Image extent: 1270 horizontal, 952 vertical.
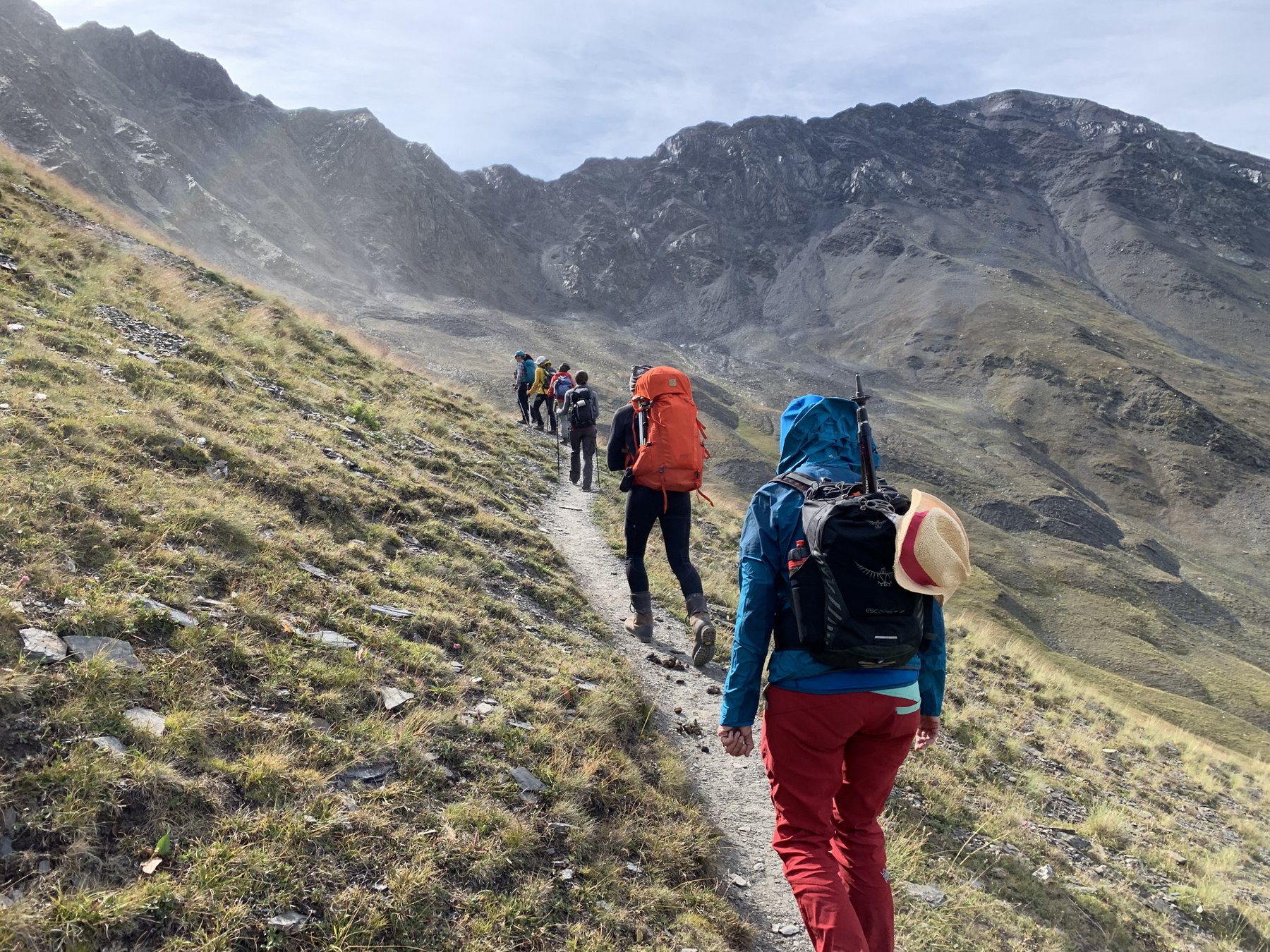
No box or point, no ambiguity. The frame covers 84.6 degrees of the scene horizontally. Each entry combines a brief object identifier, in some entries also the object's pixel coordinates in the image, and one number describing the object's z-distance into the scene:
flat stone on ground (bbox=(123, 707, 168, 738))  3.66
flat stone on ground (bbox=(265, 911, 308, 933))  3.09
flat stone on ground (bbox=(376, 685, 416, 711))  4.76
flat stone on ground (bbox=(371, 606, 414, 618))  5.98
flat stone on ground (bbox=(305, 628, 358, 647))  5.12
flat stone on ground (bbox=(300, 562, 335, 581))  6.08
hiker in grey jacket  14.58
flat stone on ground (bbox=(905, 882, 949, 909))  5.26
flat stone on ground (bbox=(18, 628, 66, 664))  3.77
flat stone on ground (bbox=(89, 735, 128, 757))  3.45
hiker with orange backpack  7.16
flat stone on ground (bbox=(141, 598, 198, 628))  4.52
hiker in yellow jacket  22.33
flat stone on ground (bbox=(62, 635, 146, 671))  3.95
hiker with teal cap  23.17
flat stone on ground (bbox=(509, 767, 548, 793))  4.57
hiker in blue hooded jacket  3.27
